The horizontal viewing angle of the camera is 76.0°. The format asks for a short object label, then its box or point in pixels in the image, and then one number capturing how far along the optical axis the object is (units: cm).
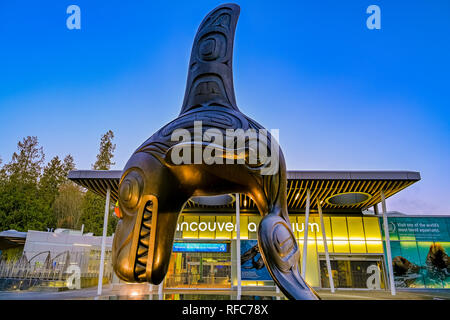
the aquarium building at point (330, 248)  2231
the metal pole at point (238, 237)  1681
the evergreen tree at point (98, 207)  3787
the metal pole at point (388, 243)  1625
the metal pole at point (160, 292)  1483
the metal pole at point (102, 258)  1510
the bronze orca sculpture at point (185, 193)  306
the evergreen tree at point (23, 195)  3092
